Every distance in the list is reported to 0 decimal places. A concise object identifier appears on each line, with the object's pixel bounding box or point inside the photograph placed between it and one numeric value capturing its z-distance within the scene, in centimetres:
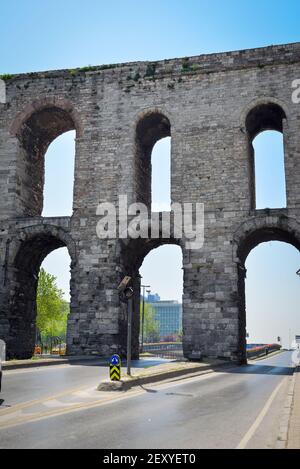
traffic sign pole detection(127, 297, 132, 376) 1259
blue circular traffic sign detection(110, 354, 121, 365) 1145
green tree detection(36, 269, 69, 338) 4594
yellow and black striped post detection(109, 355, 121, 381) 1155
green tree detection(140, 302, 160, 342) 9819
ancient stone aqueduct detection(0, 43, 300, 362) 2248
